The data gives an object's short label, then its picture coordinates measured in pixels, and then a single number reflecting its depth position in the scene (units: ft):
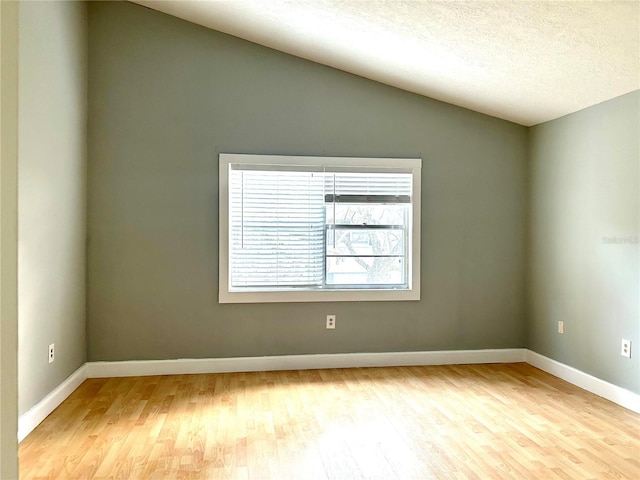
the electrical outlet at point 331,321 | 15.15
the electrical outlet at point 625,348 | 11.97
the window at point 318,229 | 14.69
